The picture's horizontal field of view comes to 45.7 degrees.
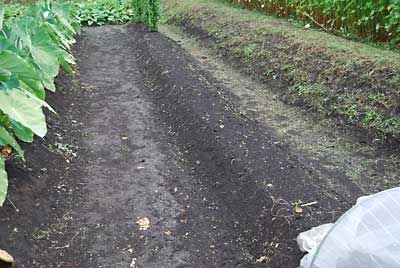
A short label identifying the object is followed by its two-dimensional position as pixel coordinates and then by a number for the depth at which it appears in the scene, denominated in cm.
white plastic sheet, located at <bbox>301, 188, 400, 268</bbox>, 154
